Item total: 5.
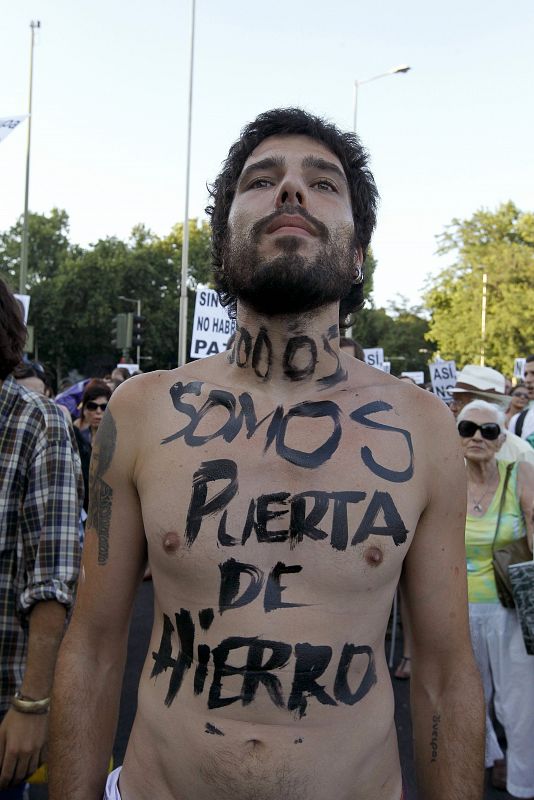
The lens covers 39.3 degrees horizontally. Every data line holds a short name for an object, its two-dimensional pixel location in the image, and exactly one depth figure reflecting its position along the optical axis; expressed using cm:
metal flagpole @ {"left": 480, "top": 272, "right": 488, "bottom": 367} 3388
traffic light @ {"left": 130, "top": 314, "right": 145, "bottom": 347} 1586
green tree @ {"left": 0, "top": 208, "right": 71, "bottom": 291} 4572
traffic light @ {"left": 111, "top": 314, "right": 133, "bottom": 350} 1562
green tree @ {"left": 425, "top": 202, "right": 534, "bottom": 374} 3362
